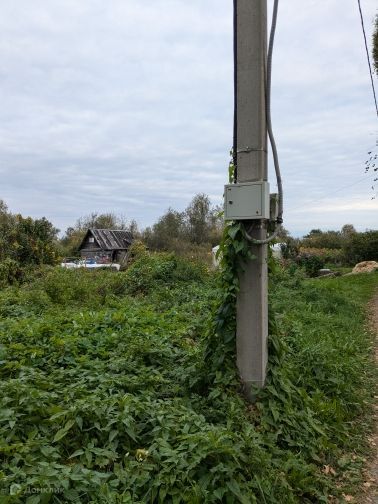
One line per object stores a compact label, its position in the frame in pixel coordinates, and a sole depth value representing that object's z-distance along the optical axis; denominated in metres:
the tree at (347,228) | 46.98
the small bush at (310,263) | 25.17
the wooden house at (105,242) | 41.29
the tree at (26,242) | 16.64
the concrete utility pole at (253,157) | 3.75
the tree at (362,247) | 30.93
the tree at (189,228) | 42.72
